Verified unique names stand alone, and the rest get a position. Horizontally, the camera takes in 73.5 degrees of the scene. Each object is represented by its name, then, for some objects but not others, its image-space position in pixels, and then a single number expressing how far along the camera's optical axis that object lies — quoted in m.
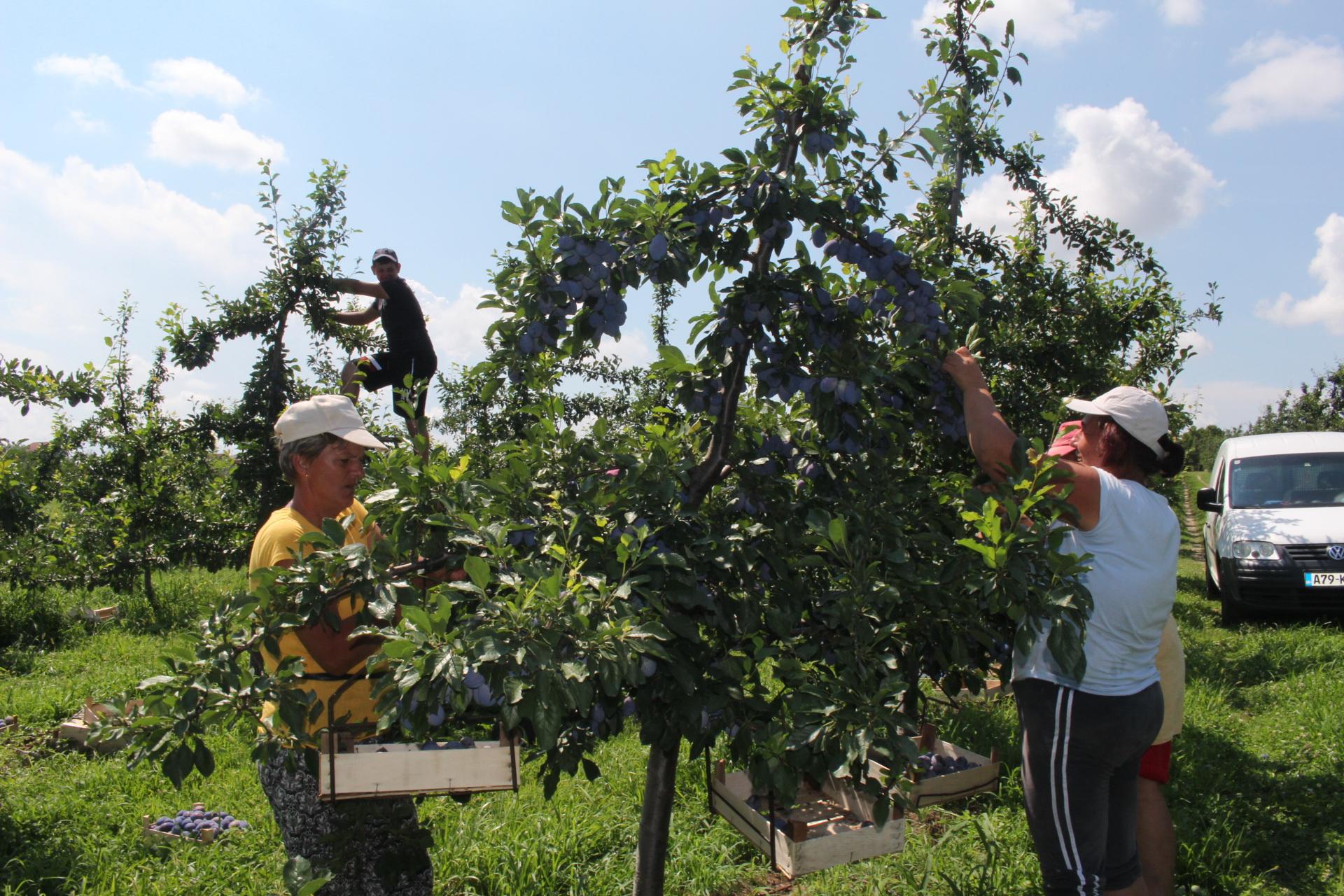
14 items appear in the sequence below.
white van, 7.06
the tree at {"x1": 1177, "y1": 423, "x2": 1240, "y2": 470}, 34.25
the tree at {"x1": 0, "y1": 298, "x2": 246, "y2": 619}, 6.79
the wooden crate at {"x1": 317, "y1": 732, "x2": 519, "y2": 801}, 1.73
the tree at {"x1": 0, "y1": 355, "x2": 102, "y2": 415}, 4.96
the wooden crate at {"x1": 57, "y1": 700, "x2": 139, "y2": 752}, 4.31
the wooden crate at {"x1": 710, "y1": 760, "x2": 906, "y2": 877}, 2.18
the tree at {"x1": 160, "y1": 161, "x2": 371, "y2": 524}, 5.60
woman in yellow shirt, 1.99
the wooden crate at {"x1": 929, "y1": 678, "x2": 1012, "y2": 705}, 4.75
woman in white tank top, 2.04
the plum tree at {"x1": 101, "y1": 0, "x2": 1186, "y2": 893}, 1.48
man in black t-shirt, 5.16
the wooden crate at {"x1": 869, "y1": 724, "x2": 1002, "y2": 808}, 3.02
